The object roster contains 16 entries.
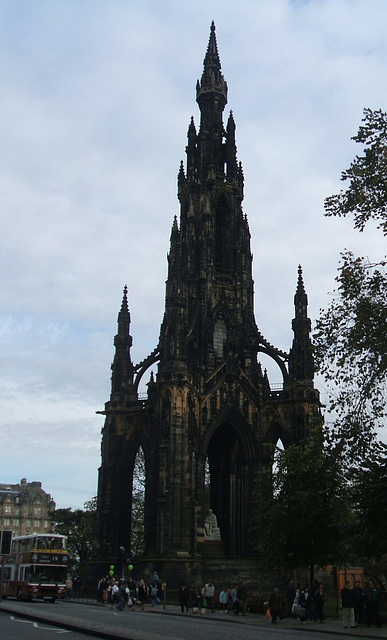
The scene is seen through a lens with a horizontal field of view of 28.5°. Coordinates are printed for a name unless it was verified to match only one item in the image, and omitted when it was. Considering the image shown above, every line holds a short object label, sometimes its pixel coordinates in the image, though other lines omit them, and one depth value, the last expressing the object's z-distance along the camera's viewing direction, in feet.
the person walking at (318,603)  90.22
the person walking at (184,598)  107.31
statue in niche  169.89
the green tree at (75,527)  245.24
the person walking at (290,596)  99.60
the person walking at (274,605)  86.69
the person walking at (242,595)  101.09
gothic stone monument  157.79
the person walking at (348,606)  79.05
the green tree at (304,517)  115.24
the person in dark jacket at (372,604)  83.71
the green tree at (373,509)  78.18
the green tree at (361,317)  68.33
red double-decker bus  118.93
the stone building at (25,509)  406.21
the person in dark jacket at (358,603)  82.67
